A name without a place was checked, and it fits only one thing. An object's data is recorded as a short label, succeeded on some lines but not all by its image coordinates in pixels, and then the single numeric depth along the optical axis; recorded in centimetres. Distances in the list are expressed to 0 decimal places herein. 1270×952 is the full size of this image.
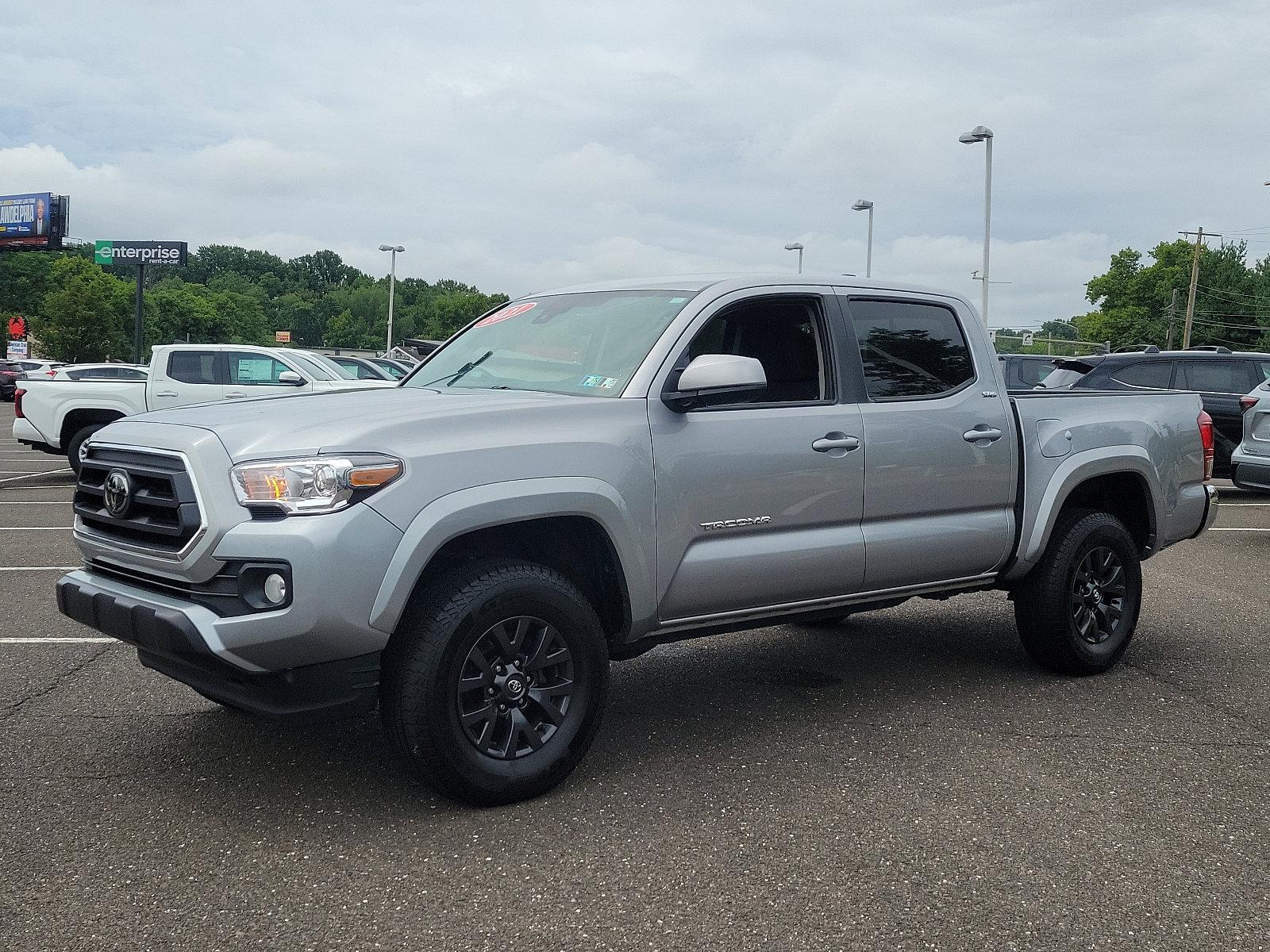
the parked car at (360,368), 1888
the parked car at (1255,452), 1066
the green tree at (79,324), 8238
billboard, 8938
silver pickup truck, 377
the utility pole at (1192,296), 6369
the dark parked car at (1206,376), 1463
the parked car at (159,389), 1581
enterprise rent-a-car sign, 7506
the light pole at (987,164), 2909
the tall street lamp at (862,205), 3606
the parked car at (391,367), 2234
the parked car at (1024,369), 1808
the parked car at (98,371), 1772
